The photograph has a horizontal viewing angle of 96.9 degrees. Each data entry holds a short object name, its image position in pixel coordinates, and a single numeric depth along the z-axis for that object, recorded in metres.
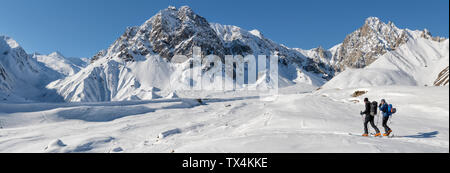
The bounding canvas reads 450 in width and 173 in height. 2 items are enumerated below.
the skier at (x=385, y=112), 9.16
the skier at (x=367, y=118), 9.01
